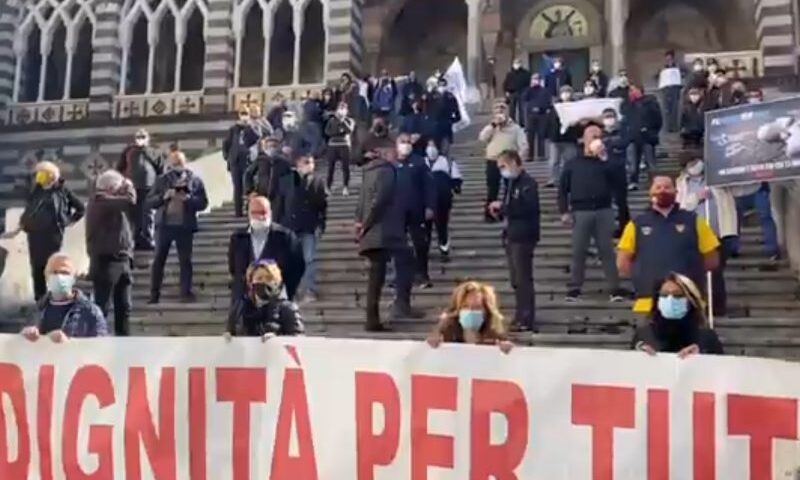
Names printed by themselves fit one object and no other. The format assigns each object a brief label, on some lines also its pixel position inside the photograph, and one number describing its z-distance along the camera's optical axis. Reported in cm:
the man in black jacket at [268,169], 1154
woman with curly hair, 595
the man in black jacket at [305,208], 1095
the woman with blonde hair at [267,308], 663
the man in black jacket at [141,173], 1318
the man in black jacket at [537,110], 1667
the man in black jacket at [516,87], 1866
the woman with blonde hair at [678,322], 605
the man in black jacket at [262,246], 847
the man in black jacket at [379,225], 938
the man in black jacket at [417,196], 984
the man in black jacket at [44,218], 1062
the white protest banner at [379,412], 479
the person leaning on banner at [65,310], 668
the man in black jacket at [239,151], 1480
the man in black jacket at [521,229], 943
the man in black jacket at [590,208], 1013
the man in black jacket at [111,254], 968
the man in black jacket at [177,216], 1134
